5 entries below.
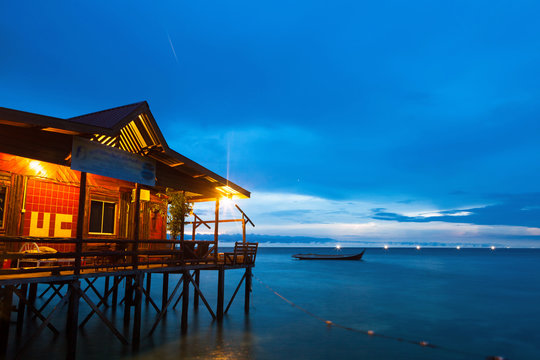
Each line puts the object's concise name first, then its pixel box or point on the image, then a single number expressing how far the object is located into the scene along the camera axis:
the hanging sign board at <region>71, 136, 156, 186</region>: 10.08
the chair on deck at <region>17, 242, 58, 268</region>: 11.26
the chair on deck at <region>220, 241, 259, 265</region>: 17.19
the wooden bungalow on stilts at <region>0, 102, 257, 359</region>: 9.73
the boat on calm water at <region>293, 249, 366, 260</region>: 83.06
